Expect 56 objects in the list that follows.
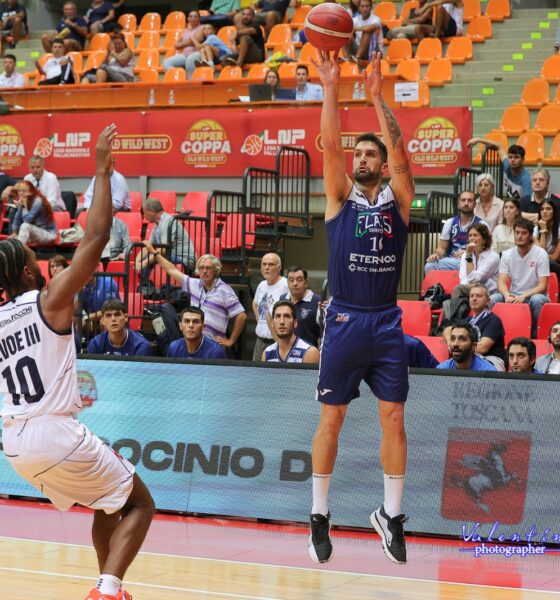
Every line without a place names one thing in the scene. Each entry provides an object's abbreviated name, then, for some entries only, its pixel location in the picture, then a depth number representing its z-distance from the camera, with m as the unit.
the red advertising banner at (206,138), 14.53
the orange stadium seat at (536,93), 16.64
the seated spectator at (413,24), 18.64
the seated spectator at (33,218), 14.78
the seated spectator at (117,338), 10.57
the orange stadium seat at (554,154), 14.98
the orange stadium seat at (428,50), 18.25
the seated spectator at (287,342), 10.11
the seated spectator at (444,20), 18.41
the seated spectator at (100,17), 23.05
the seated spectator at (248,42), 19.38
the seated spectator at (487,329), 10.27
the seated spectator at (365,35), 17.95
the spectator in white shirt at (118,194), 15.68
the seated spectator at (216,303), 12.16
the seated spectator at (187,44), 20.38
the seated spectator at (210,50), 19.84
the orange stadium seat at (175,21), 22.78
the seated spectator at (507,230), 12.26
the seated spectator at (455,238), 12.55
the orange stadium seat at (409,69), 17.92
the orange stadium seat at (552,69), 16.89
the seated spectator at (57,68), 19.89
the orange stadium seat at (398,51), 18.50
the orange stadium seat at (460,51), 18.17
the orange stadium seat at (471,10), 18.94
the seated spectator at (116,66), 19.42
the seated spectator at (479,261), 11.79
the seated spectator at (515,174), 13.59
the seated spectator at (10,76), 20.27
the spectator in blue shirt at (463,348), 9.03
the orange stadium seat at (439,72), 17.72
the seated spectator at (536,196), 12.76
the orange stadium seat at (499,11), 18.84
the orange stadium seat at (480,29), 18.53
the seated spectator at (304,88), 16.14
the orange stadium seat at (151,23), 22.98
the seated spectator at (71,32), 22.41
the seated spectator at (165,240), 13.52
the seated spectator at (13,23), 23.78
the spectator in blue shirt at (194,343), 10.42
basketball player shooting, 6.55
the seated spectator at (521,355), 9.25
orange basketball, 6.56
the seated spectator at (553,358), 9.43
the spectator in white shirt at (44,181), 15.99
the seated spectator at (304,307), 11.61
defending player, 5.10
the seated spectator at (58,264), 12.18
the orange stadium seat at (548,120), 15.91
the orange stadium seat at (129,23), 23.33
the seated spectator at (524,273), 11.44
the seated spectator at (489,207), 12.77
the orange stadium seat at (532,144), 15.69
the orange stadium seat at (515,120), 16.34
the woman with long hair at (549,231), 12.19
